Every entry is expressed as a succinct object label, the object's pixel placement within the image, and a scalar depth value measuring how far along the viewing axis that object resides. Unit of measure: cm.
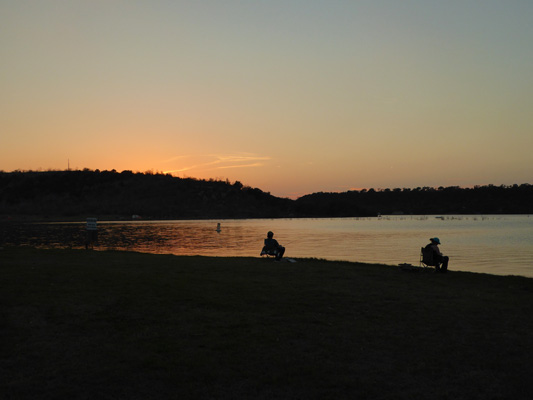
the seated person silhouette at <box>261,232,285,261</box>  2016
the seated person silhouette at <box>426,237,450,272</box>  1675
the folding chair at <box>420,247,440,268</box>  1691
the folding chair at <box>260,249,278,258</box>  2045
